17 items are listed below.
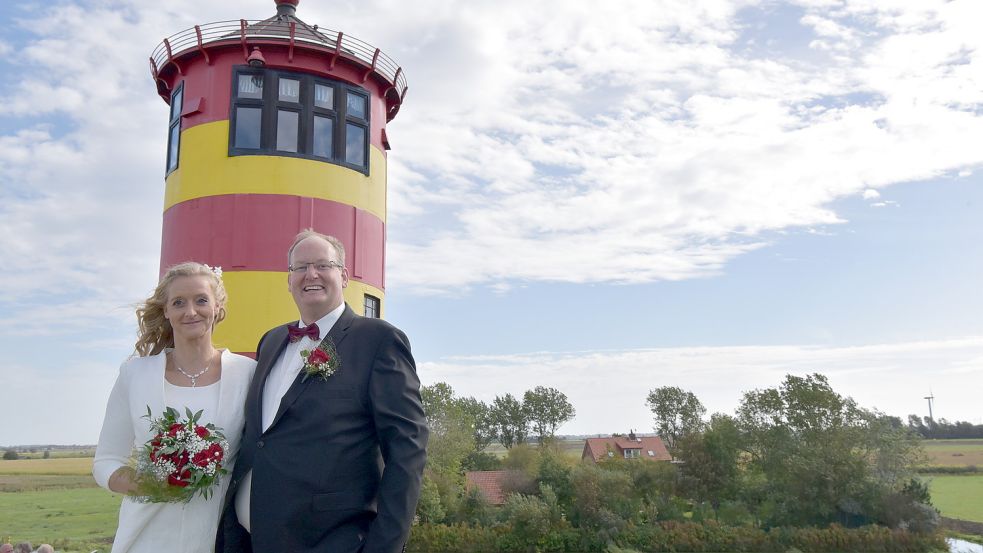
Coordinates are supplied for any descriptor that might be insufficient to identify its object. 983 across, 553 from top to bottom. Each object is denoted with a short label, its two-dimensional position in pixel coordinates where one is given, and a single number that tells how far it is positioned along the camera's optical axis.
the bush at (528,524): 27.14
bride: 3.01
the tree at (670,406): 52.78
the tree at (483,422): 59.05
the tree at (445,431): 27.50
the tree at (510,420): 61.53
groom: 2.68
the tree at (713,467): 31.31
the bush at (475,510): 27.94
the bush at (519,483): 32.84
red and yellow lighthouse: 9.08
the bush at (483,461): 40.86
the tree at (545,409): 61.75
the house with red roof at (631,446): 53.44
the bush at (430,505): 24.34
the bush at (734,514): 29.98
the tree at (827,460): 28.47
